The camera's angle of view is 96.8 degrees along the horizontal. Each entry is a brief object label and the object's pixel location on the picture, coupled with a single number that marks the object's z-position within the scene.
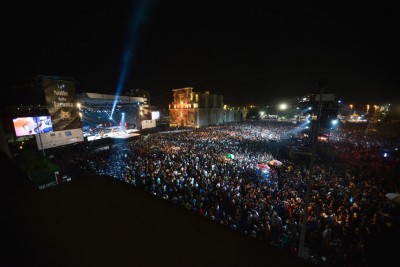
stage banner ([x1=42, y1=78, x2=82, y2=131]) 19.20
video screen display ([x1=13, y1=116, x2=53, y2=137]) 16.64
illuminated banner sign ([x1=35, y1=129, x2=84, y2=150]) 19.92
